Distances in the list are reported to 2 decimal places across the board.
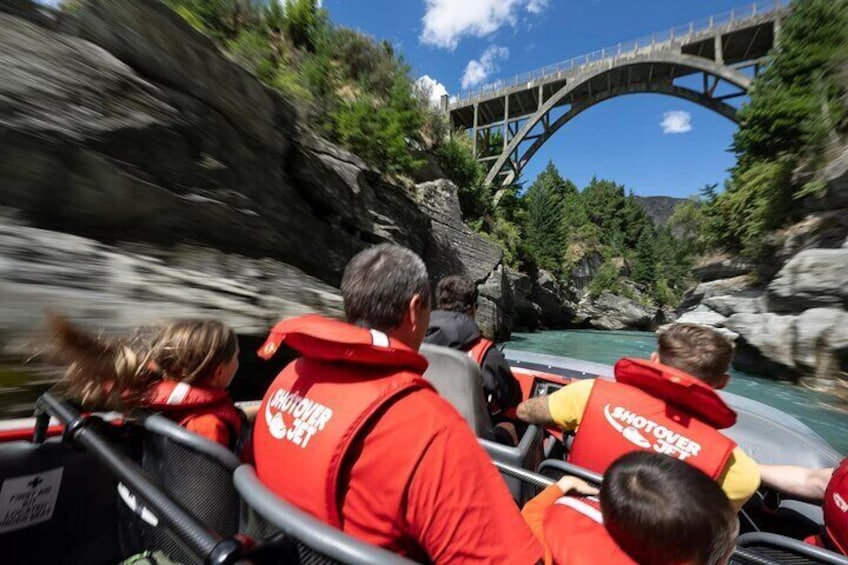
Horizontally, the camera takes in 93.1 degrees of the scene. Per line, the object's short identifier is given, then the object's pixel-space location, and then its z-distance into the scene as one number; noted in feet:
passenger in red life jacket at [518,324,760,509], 4.31
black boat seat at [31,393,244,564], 1.99
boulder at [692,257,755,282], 44.87
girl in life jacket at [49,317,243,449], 3.99
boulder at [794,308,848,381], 24.75
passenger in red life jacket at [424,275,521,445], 7.55
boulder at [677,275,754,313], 42.16
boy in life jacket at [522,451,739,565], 2.61
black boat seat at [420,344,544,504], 5.36
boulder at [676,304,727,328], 39.78
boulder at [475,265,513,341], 43.91
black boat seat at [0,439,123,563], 3.84
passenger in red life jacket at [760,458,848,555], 4.21
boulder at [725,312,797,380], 28.96
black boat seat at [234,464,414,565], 1.84
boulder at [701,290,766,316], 35.40
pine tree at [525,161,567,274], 102.42
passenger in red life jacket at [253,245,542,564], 2.26
